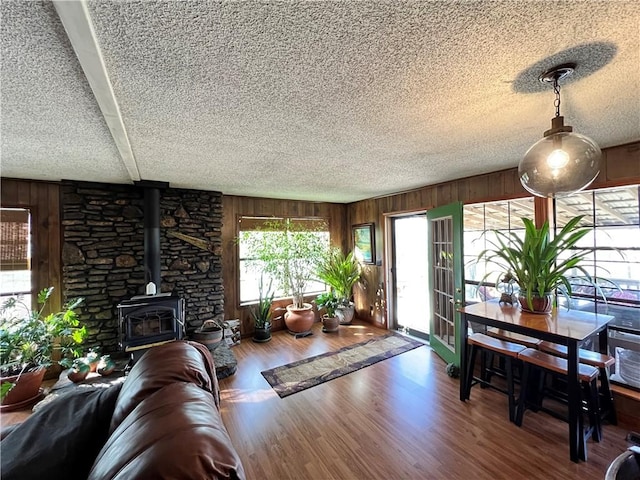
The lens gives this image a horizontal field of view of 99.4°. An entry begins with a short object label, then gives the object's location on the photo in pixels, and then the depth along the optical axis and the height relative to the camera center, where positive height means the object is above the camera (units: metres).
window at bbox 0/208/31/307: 2.97 -0.07
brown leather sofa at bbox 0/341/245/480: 0.69 -0.63
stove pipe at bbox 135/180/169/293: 3.40 +0.16
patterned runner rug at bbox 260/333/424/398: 2.92 -1.49
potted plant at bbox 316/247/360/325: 4.92 -0.65
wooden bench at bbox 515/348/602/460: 1.93 -1.11
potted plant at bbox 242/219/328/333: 4.46 -0.24
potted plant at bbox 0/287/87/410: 2.59 -0.97
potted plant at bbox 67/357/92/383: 2.85 -1.30
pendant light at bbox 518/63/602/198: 1.26 +0.39
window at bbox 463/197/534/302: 2.96 +0.14
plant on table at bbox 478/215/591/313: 2.18 -0.19
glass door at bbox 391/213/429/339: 4.44 -0.55
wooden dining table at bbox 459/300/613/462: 1.84 -0.64
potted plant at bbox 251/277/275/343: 4.24 -1.15
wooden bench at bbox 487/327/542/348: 2.51 -0.94
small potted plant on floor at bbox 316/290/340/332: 4.58 -1.16
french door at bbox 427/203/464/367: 3.04 -0.45
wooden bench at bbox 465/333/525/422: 2.26 -1.00
